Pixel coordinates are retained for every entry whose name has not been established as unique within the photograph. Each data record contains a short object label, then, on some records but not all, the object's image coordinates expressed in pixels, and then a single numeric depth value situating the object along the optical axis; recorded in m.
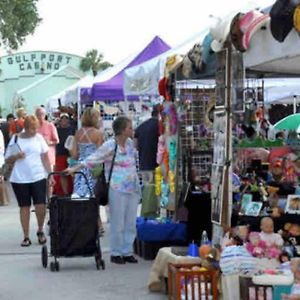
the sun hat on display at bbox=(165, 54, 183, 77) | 11.35
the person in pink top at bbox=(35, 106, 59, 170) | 17.75
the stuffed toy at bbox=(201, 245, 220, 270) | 8.29
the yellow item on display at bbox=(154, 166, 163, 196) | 12.97
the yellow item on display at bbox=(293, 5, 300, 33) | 6.74
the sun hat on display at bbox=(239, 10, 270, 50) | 7.71
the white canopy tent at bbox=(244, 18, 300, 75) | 7.09
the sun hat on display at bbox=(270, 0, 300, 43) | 6.86
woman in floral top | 10.94
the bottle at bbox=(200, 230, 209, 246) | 9.15
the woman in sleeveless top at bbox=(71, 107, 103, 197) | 13.39
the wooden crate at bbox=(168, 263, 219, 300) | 8.13
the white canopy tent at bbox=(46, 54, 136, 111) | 18.89
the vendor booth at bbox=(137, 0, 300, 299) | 7.69
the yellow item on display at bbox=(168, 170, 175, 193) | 11.76
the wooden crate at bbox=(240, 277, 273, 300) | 7.51
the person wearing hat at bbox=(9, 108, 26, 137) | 20.10
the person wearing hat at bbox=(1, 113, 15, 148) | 23.53
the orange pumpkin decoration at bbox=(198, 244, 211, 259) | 8.53
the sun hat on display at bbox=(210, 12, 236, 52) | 8.44
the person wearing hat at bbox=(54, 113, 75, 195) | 15.30
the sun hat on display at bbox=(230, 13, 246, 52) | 8.02
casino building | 74.37
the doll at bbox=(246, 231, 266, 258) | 8.04
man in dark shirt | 14.83
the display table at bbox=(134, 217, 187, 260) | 11.41
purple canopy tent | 19.22
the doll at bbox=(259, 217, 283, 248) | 8.11
